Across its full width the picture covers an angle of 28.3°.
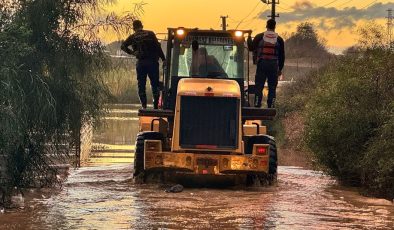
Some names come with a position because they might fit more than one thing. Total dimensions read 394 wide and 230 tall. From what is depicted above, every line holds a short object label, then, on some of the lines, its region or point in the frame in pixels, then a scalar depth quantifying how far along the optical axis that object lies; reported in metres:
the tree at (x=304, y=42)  124.38
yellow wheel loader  17.89
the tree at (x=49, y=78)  14.80
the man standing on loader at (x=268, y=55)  18.61
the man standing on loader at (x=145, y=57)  18.20
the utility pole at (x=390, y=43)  21.12
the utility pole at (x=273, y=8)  63.84
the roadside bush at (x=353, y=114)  19.80
